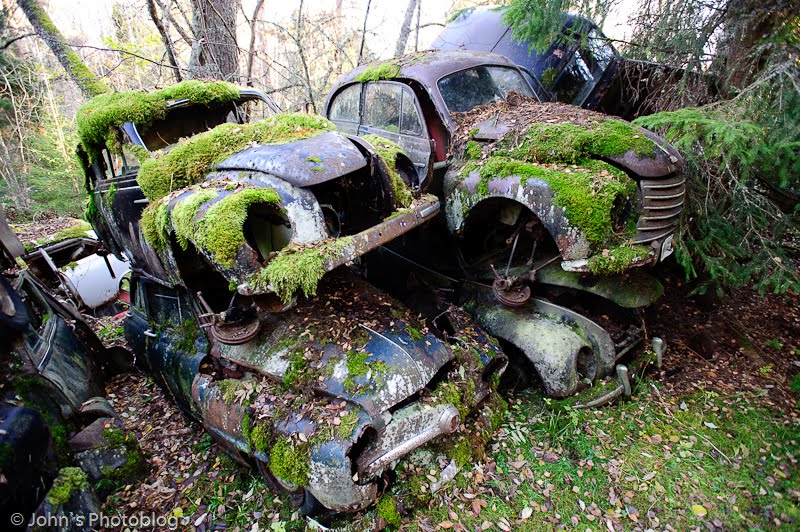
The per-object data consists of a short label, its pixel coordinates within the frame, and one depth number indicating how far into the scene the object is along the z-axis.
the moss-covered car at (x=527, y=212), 3.25
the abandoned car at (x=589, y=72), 5.27
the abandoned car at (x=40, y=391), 2.31
